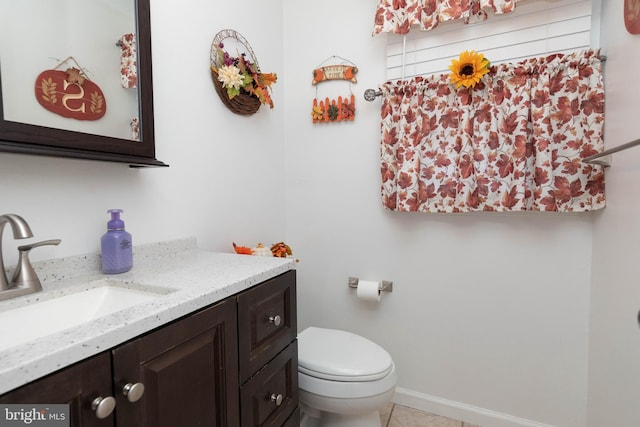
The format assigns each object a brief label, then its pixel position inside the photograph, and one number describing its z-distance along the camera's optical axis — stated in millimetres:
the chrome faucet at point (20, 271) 769
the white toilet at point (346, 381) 1327
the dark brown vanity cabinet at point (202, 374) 565
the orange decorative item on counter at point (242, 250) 1518
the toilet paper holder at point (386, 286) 1886
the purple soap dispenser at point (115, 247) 1002
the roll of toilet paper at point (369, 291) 1833
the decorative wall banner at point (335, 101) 1904
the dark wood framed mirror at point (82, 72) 820
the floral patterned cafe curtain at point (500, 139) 1417
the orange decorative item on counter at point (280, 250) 1707
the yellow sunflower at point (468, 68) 1521
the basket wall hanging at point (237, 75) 1503
